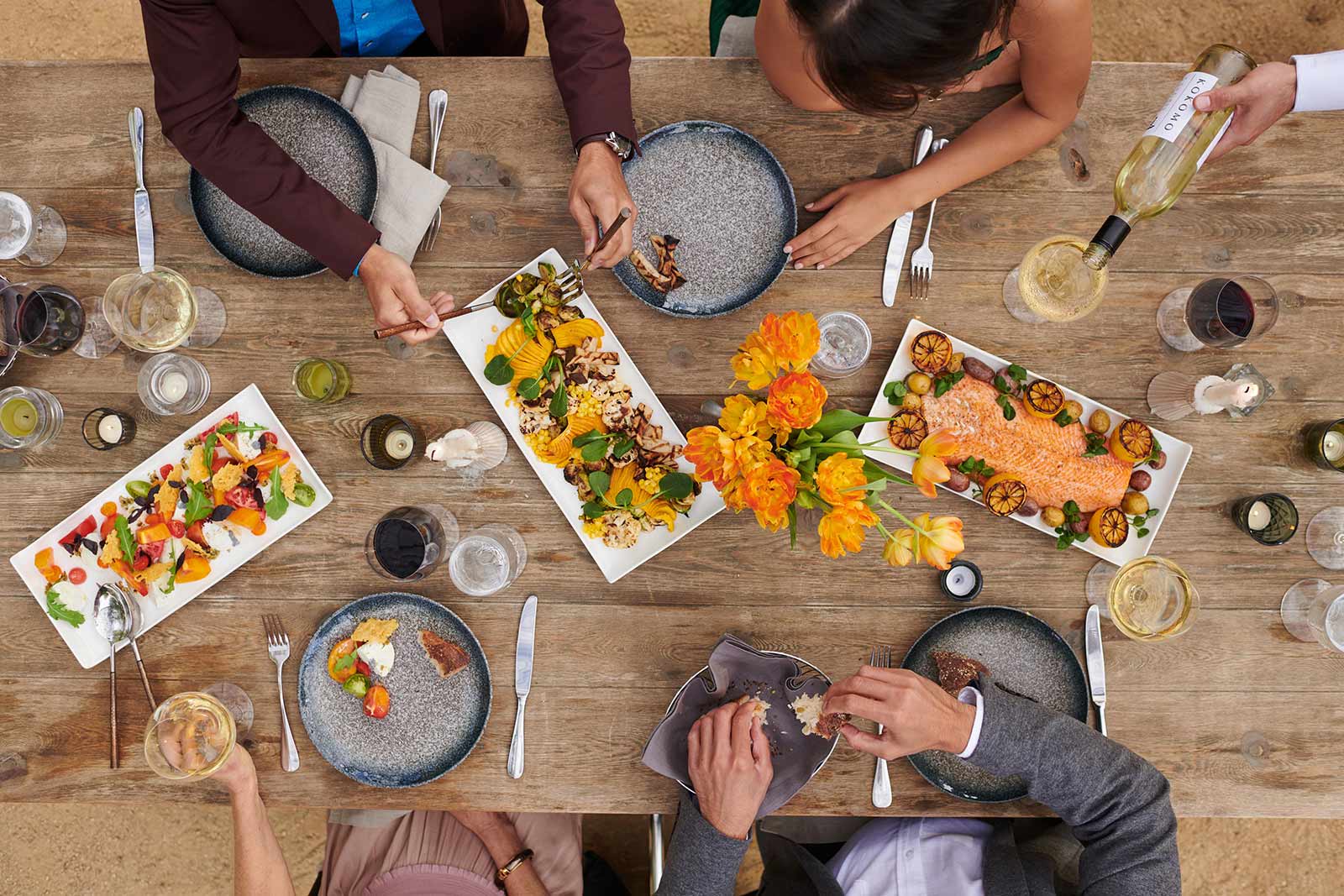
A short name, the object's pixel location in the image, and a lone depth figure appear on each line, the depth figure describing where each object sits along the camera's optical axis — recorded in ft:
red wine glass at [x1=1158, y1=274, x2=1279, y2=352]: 4.08
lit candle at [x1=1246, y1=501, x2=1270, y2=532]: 4.26
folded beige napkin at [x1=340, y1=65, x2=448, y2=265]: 4.30
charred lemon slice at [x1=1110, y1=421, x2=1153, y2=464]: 4.12
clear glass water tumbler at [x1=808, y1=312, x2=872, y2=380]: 4.30
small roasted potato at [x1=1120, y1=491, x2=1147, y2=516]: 4.16
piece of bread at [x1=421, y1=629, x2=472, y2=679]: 4.27
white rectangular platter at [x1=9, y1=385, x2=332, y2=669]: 4.29
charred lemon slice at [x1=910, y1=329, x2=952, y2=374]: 4.19
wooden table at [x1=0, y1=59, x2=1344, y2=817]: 4.32
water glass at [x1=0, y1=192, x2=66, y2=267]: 4.33
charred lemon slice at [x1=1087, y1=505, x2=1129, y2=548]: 4.16
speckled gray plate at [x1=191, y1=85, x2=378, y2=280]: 4.34
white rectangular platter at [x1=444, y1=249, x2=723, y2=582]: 4.28
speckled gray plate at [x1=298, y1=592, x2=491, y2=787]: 4.28
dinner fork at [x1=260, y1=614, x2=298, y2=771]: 4.32
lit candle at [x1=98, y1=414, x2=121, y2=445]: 4.30
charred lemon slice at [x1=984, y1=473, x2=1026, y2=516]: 4.11
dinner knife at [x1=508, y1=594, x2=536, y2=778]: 4.32
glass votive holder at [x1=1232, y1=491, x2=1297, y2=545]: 4.23
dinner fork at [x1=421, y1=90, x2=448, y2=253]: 4.39
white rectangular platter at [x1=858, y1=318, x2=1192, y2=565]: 4.22
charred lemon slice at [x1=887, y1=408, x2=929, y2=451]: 4.13
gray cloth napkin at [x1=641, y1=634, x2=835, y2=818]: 4.25
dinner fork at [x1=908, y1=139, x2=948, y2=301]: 4.33
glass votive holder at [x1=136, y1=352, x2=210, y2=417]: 4.32
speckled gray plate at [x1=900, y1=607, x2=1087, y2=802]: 4.28
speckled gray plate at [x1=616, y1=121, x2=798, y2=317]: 4.33
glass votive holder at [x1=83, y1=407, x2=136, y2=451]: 4.31
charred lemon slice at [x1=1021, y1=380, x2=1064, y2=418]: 4.13
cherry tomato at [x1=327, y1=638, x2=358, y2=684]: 4.24
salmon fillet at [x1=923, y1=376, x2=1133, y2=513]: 4.14
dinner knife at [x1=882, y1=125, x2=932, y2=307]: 4.34
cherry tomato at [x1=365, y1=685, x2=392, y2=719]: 4.24
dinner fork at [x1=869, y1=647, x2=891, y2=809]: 4.27
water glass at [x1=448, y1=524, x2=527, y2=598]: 4.32
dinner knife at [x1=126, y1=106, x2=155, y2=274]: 4.37
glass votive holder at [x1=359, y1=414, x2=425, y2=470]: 4.28
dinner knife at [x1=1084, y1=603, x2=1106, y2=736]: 4.29
